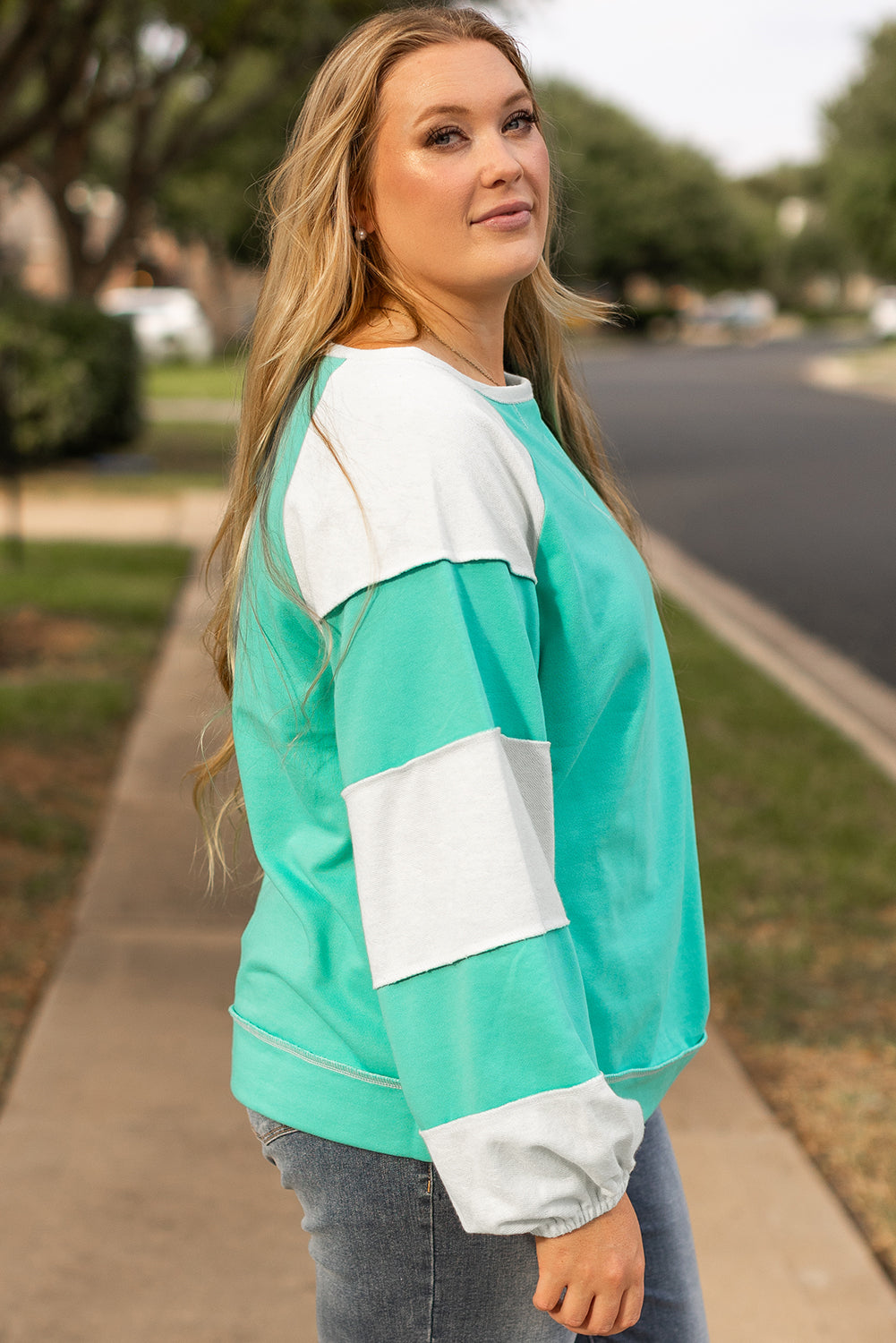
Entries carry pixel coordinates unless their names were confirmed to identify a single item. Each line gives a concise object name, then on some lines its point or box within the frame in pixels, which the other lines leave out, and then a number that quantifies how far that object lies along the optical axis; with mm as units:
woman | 1182
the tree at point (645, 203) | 66375
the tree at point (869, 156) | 35094
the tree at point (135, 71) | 9344
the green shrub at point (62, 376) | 15906
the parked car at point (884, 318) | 54375
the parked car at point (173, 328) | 41094
